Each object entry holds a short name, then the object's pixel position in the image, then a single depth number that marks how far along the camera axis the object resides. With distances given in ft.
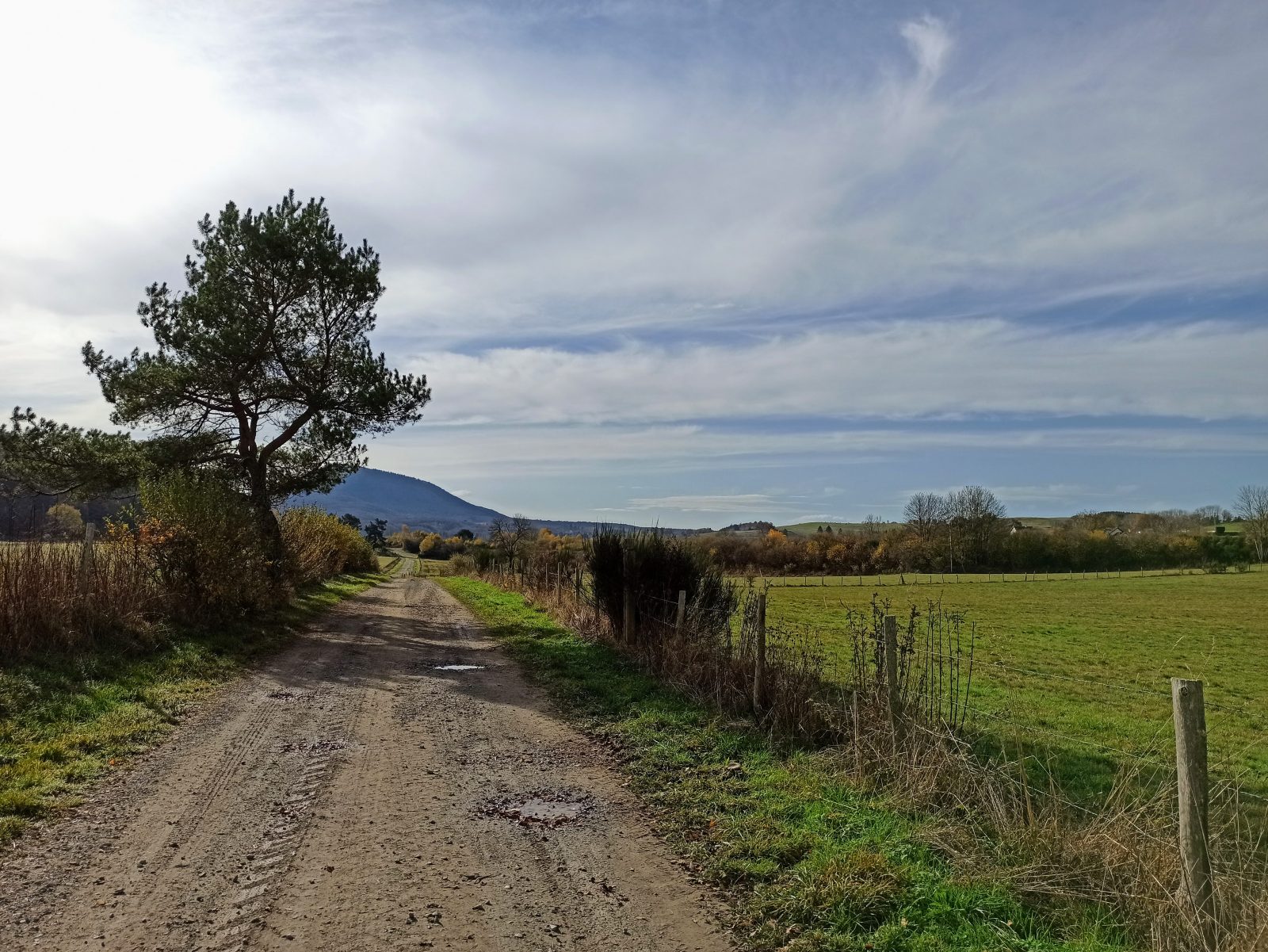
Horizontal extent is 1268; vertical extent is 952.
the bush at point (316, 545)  97.12
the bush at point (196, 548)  53.62
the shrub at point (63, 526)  44.83
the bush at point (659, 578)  50.34
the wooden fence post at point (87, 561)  43.09
